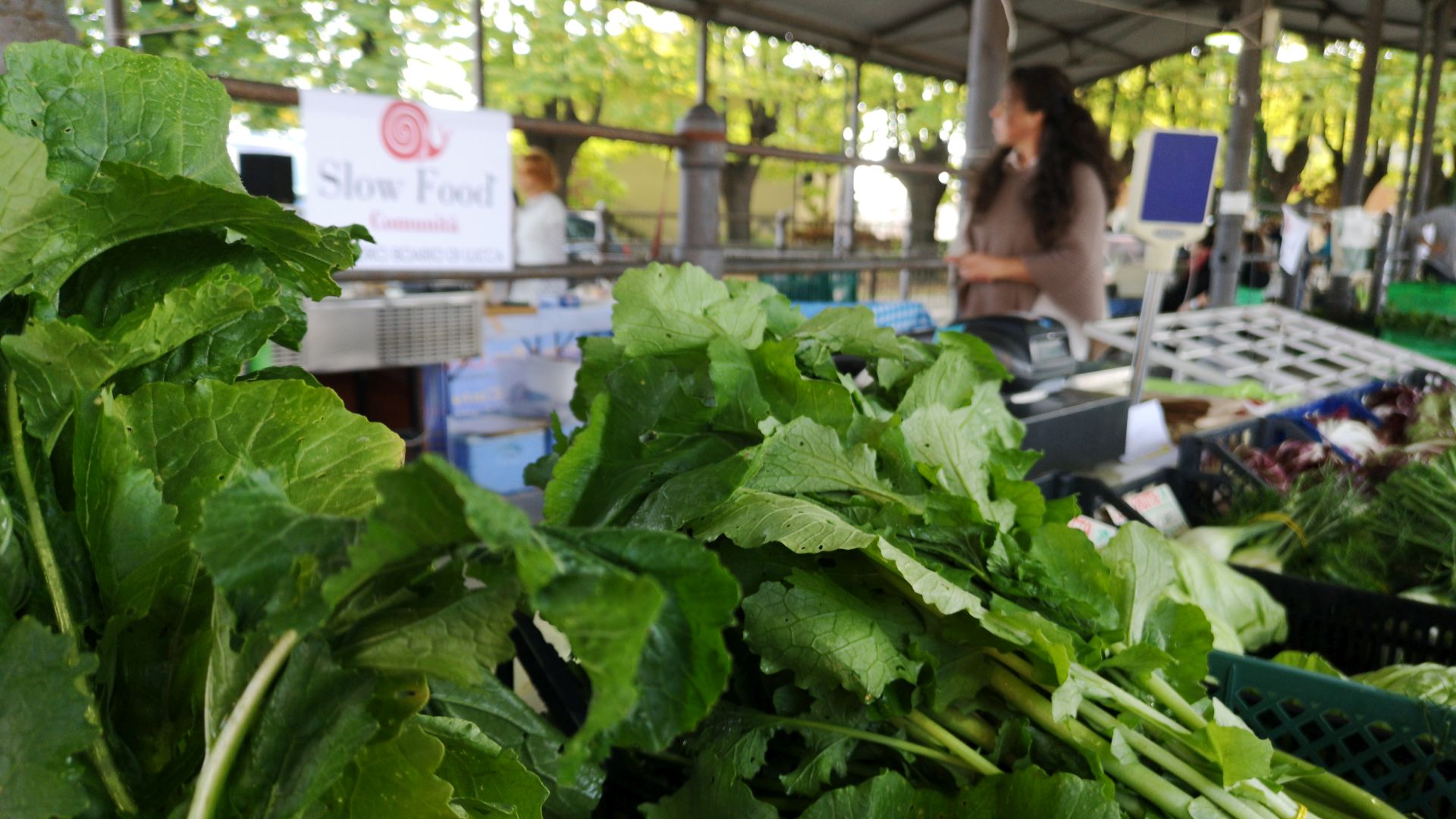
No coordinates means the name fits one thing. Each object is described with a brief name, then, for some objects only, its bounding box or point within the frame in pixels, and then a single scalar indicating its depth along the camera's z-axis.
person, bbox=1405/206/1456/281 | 10.10
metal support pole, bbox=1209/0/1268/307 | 6.32
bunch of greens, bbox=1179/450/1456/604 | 1.90
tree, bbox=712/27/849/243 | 12.38
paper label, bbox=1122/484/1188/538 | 2.17
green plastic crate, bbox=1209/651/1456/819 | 1.23
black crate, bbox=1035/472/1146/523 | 1.94
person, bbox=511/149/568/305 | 5.38
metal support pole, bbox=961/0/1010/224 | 5.18
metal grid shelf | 3.44
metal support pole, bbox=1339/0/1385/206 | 8.81
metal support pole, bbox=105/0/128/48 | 2.32
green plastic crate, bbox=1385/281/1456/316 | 8.23
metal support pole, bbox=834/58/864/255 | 7.97
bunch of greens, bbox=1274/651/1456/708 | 1.33
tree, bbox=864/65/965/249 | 12.48
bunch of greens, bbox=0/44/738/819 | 0.48
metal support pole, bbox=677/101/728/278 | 3.18
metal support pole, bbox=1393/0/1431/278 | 11.36
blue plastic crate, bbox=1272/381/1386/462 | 3.12
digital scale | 2.25
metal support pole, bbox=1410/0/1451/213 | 10.30
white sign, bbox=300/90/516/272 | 2.58
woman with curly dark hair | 3.35
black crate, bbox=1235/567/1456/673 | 1.61
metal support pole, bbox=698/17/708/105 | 5.17
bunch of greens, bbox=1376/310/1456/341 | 7.19
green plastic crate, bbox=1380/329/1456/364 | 6.86
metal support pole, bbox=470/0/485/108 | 3.87
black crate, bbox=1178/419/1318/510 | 2.26
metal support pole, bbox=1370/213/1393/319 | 10.12
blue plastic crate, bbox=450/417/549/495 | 3.66
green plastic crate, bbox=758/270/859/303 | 8.92
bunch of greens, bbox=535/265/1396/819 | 0.86
